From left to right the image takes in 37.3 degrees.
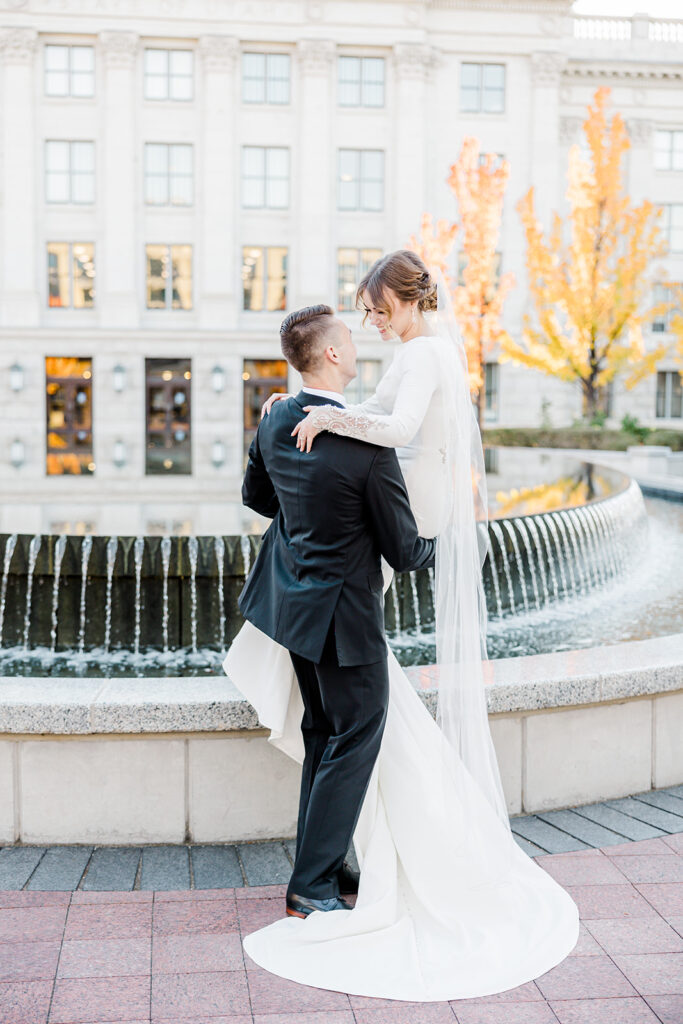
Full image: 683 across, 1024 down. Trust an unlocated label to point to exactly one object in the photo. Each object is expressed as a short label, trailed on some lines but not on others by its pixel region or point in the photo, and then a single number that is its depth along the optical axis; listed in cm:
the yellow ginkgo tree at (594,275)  2805
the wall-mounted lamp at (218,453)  3322
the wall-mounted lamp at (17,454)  3250
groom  350
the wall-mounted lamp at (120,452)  3300
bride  342
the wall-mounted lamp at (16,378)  3244
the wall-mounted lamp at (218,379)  3300
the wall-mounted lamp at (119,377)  3275
